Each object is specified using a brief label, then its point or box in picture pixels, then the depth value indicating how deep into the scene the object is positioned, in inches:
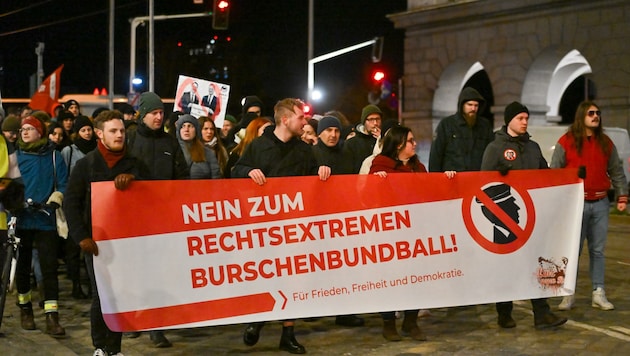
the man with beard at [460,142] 357.7
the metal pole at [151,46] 1182.4
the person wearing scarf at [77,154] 385.7
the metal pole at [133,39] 1310.9
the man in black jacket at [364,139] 377.4
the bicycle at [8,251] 293.0
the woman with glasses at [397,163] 308.0
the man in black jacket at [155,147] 304.3
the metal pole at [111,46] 1309.1
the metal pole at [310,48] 1315.2
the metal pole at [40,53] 1406.1
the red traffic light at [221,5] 1035.3
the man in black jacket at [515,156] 326.0
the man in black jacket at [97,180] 261.4
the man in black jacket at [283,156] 291.3
